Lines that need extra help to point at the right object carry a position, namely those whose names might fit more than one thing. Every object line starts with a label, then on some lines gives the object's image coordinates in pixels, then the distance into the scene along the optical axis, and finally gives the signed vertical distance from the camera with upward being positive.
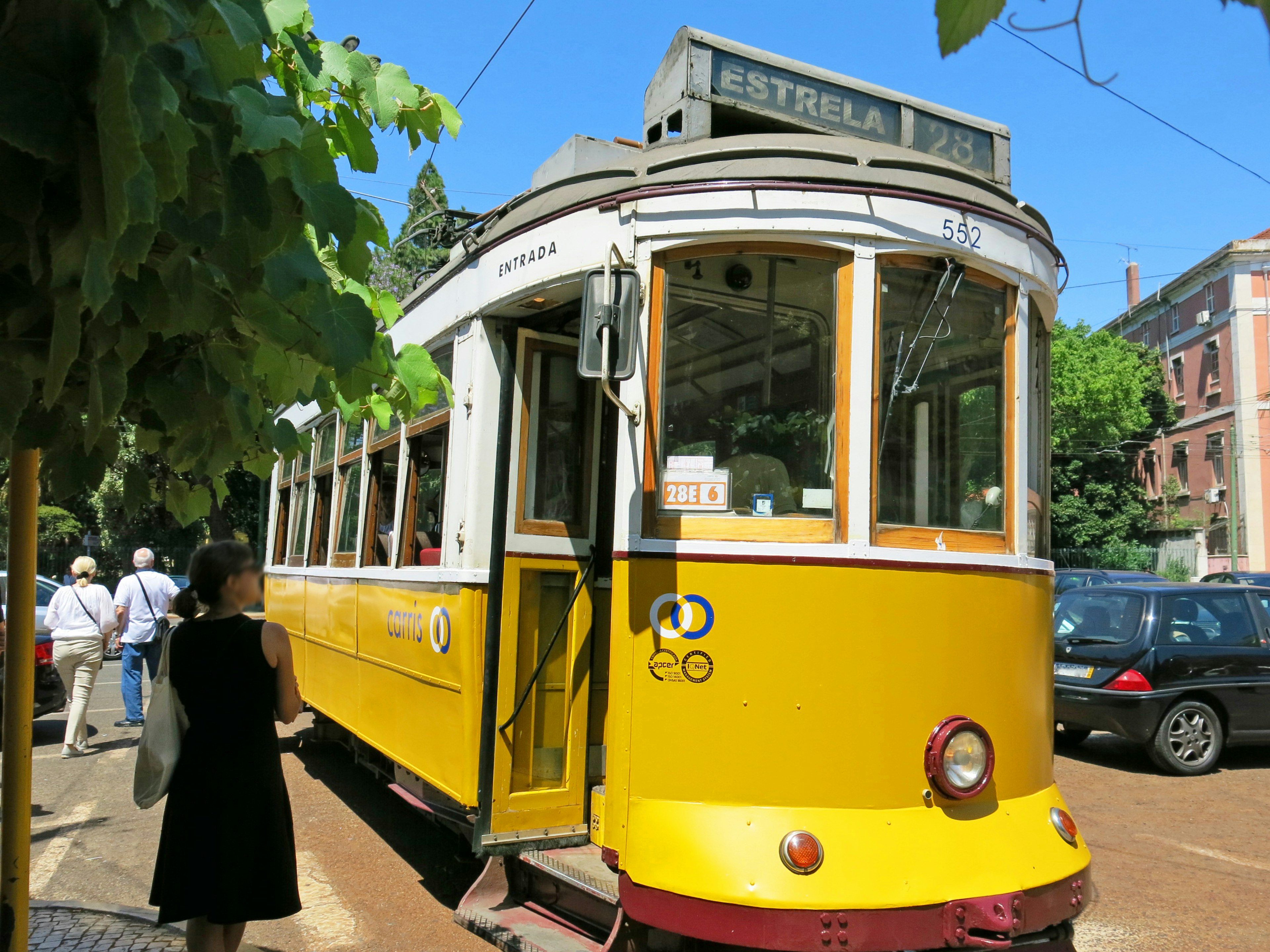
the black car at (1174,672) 8.50 -0.63
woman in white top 8.95 -0.66
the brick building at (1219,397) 34.75 +7.16
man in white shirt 9.84 -0.47
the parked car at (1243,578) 17.81 +0.37
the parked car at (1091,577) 19.16 +0.33
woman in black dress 3.27 -0.68
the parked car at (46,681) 9.45 -1.11
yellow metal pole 2.55 -0.36
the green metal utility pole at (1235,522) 31.61 +2.39
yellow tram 3.44 +0.12
